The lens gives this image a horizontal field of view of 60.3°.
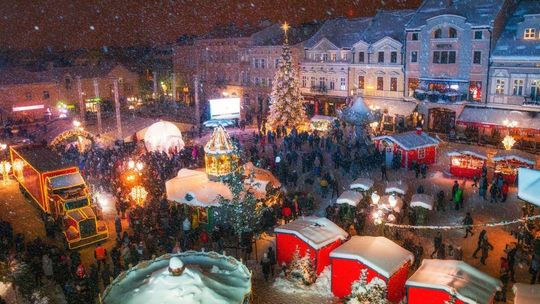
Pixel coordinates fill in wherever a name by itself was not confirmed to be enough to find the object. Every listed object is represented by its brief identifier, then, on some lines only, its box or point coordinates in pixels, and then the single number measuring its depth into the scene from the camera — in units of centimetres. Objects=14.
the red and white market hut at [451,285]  1297
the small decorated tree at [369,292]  1349
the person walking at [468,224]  1936
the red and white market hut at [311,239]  1675
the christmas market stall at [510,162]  2440
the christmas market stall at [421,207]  2033
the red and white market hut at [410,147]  2872
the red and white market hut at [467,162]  2616
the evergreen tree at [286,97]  3853
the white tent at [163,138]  3447
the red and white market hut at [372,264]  1477
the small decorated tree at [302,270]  1653
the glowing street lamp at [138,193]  2169
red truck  2036
